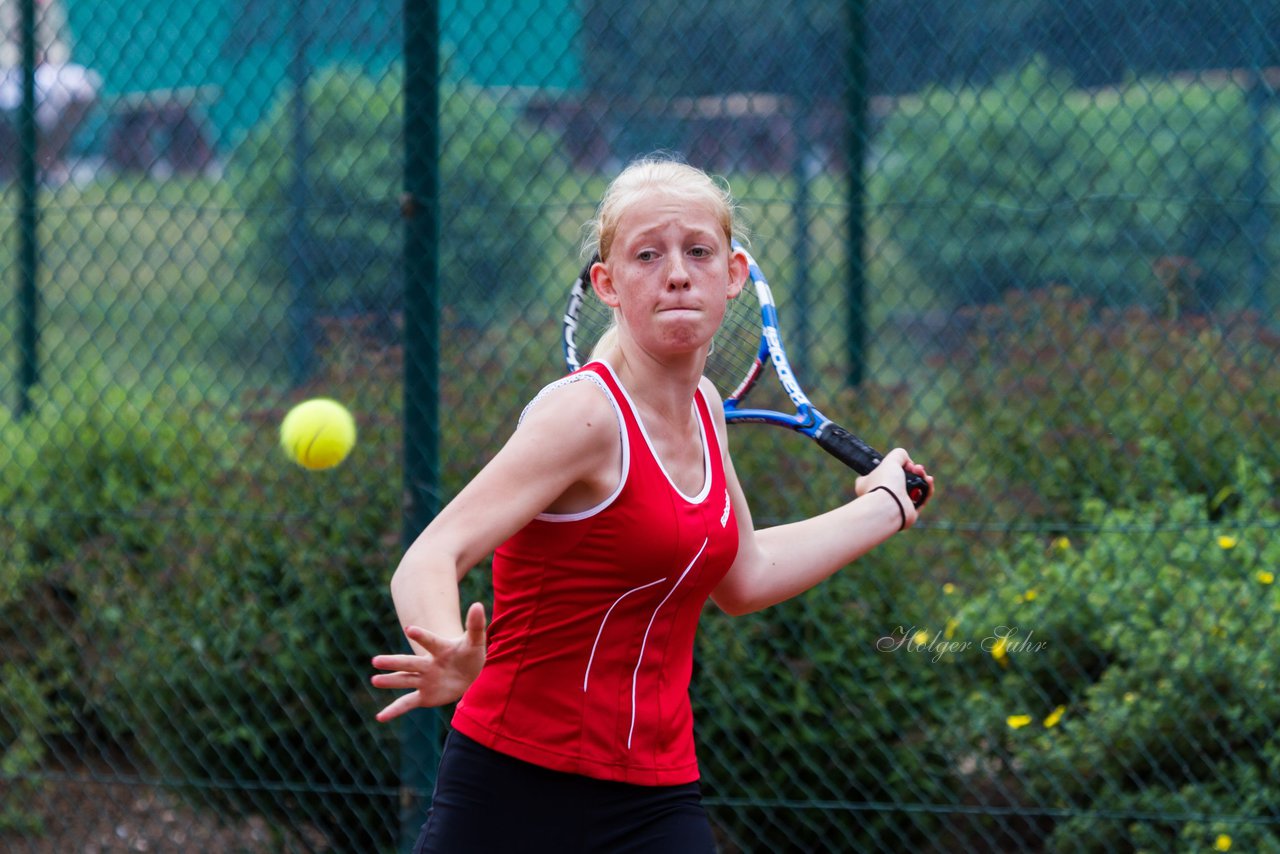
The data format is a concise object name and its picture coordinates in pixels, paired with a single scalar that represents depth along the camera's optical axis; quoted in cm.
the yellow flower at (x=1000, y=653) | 710
